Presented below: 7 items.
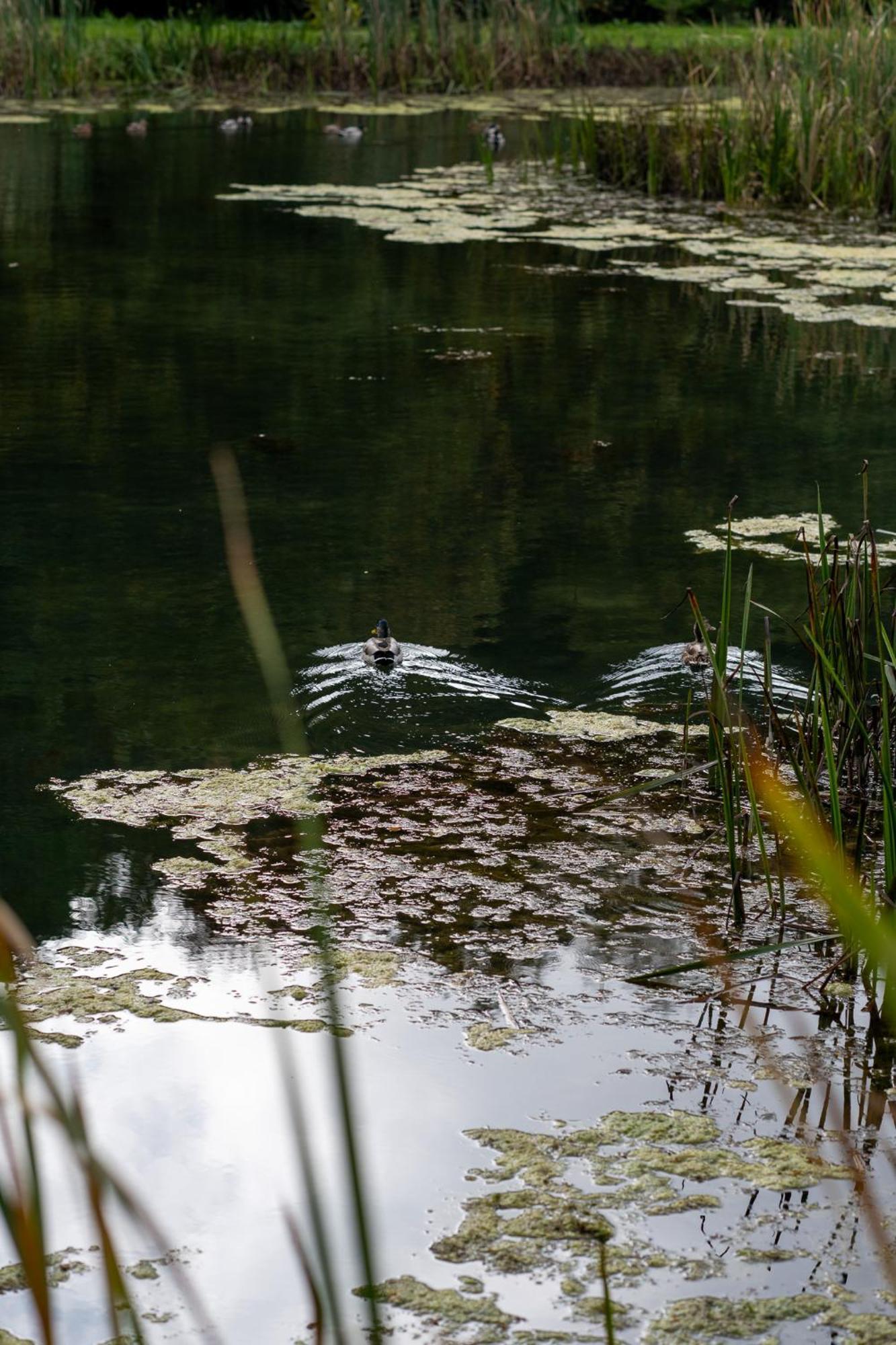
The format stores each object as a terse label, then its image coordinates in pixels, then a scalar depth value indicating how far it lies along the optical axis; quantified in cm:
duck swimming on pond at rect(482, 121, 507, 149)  2388
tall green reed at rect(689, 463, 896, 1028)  477
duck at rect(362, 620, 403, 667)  723
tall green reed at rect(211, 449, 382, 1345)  167
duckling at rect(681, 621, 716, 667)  736
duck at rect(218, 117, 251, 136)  2558
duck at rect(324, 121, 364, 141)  2458
